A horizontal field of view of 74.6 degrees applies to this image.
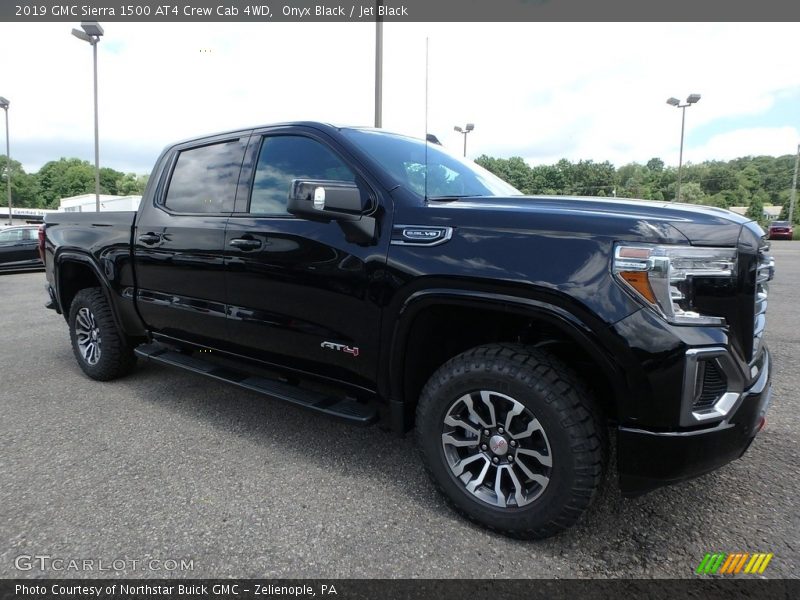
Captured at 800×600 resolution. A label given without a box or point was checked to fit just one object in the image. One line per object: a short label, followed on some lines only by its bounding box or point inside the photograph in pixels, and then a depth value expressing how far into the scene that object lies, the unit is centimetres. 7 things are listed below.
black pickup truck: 196
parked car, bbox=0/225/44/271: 1459
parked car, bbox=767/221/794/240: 3941
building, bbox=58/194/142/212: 4069
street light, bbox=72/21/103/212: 1838
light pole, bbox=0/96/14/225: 3090
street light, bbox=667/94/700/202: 2733
